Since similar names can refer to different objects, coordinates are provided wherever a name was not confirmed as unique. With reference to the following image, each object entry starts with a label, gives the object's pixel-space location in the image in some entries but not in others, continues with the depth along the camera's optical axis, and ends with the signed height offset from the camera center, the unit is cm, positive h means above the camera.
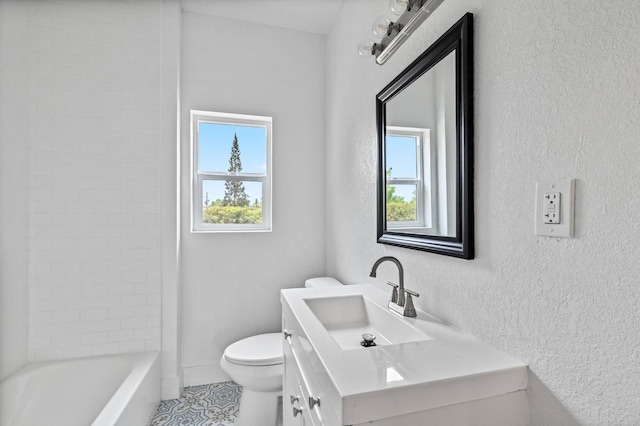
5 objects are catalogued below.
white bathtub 162 -98
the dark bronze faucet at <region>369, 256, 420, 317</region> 113 -32
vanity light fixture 110 +74
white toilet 164 -87
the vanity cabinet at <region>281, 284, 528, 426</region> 67 -38
